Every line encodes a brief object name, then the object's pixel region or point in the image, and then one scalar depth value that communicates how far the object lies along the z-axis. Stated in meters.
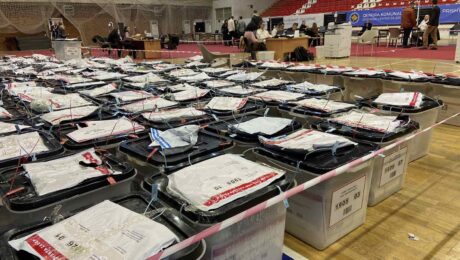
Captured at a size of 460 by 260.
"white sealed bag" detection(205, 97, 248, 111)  2.28
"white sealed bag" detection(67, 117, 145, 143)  1.72
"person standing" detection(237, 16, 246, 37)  15.27
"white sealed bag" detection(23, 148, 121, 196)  1.17
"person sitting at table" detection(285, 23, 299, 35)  13.00
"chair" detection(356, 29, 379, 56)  10.98
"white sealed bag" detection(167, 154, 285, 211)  1.11
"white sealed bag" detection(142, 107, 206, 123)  2.06
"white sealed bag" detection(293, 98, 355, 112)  2.19
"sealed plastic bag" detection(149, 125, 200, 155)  1.52
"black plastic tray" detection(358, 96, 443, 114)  2.27
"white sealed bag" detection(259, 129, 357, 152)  1.52
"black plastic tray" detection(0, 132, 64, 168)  1.45
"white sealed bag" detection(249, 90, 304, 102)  2.50
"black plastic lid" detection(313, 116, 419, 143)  1.72
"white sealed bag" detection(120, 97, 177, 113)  2.32
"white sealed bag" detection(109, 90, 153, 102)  2.64
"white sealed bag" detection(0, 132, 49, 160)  1.53
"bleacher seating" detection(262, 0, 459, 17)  14.33
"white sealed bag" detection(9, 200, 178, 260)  0.87
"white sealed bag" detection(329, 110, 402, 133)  1.81
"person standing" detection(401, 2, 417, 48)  10.23
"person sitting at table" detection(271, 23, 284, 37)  12.66
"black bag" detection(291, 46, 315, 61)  8.68
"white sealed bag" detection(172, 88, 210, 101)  2.64
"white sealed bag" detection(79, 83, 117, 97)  2.87
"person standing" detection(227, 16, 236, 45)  14.70
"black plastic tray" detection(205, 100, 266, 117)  2.21
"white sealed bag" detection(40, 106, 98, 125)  2.06
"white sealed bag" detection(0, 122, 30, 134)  1.86
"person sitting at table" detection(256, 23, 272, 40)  9.93
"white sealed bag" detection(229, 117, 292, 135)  1.76
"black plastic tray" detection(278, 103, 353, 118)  2.12
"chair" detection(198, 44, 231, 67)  5.94
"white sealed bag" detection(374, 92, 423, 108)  2.33
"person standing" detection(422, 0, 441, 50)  9.38
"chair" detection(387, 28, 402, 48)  11.04
